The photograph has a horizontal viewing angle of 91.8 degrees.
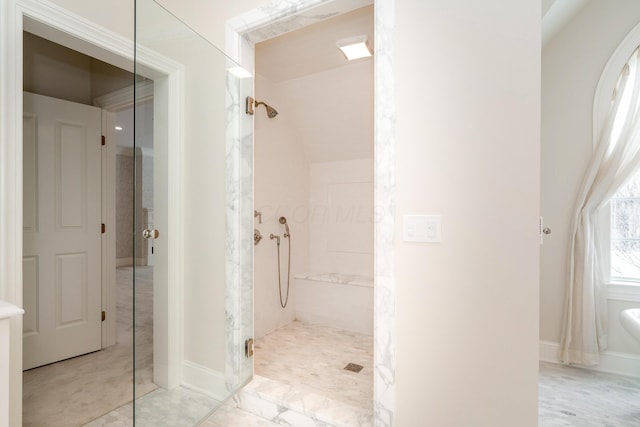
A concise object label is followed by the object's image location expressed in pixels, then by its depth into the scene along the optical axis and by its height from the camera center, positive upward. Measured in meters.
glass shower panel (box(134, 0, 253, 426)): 1.52 -0.08
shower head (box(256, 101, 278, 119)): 2.99 +0.96
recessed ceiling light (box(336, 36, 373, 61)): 2.22 +1.22
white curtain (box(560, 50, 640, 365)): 2.32 -0.09
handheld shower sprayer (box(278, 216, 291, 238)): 3.37 -0.17
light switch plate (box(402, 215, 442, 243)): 1.39 -0.08
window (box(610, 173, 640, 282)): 2.46 -0.16
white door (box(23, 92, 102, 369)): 2.52 -0.17
